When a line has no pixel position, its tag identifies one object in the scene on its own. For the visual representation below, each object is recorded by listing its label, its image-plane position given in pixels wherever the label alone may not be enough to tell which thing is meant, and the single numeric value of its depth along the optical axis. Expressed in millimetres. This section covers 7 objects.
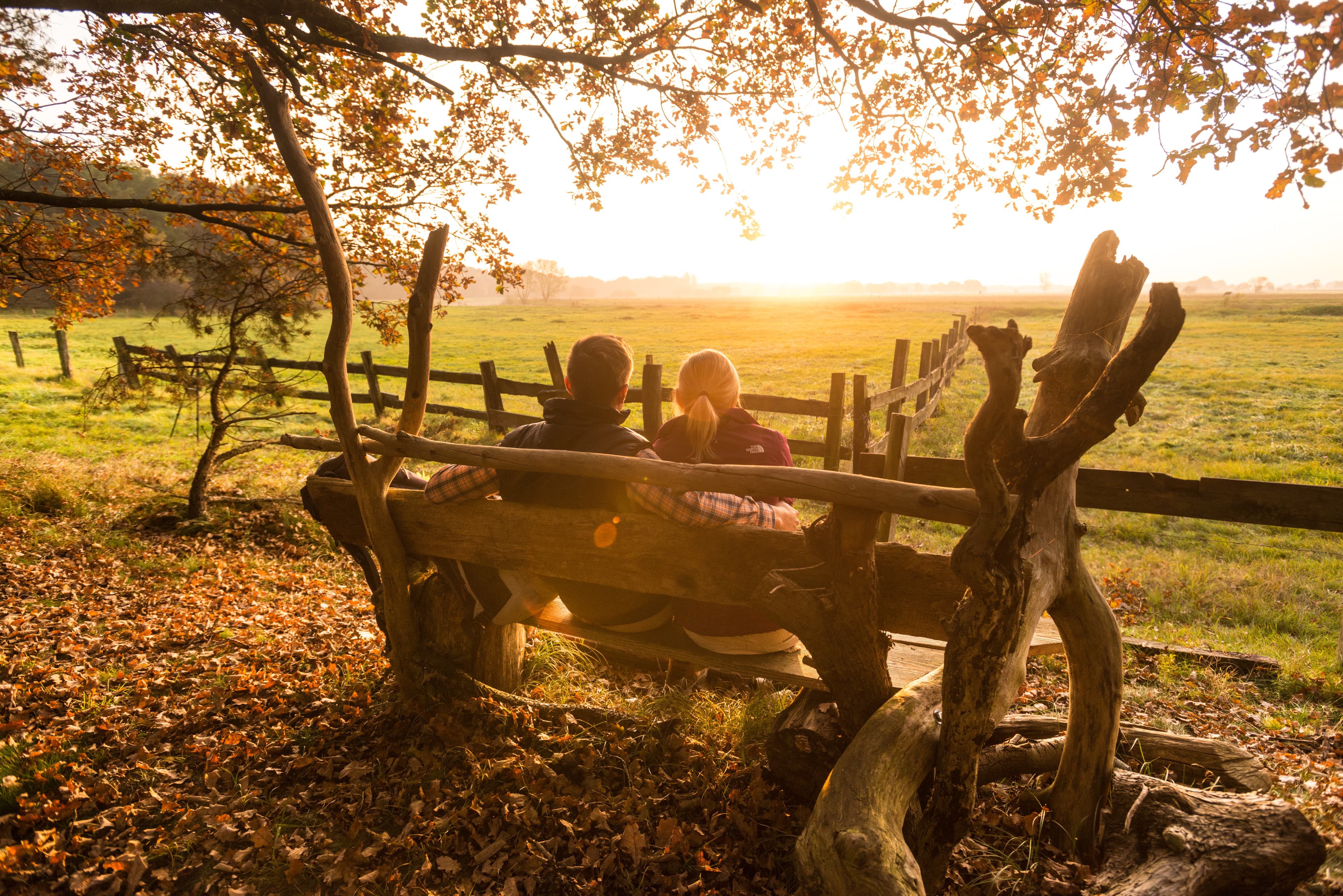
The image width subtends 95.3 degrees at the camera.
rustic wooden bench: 2588
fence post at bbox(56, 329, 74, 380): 16172
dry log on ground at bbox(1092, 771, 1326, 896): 2145
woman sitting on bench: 3123
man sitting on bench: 2740
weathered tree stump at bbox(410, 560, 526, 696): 3678
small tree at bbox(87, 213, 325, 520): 6734
